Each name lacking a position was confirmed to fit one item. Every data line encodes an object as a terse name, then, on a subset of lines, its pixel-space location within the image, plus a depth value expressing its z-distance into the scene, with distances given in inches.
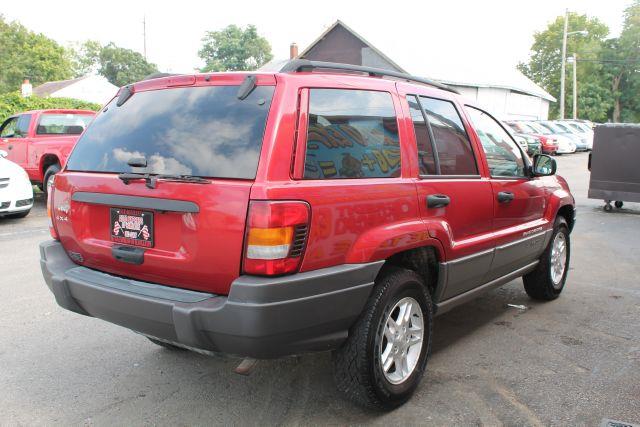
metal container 424.9
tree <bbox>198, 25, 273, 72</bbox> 3373.5
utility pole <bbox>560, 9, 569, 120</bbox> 1602.1
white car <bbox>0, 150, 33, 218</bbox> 363.9
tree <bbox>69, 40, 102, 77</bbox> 3695.1
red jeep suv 104.9
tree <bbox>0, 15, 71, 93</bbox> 2479.1
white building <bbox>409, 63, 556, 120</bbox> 1390.3
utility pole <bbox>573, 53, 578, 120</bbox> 1919.9
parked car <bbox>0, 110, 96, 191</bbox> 455.8
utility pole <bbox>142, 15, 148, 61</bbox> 2637.8
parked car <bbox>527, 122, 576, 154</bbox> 1081.7
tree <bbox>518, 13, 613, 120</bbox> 2640.3
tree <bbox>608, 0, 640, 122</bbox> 2588.6
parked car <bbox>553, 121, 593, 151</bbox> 1185.4
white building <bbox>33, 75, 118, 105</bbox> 2168.4
